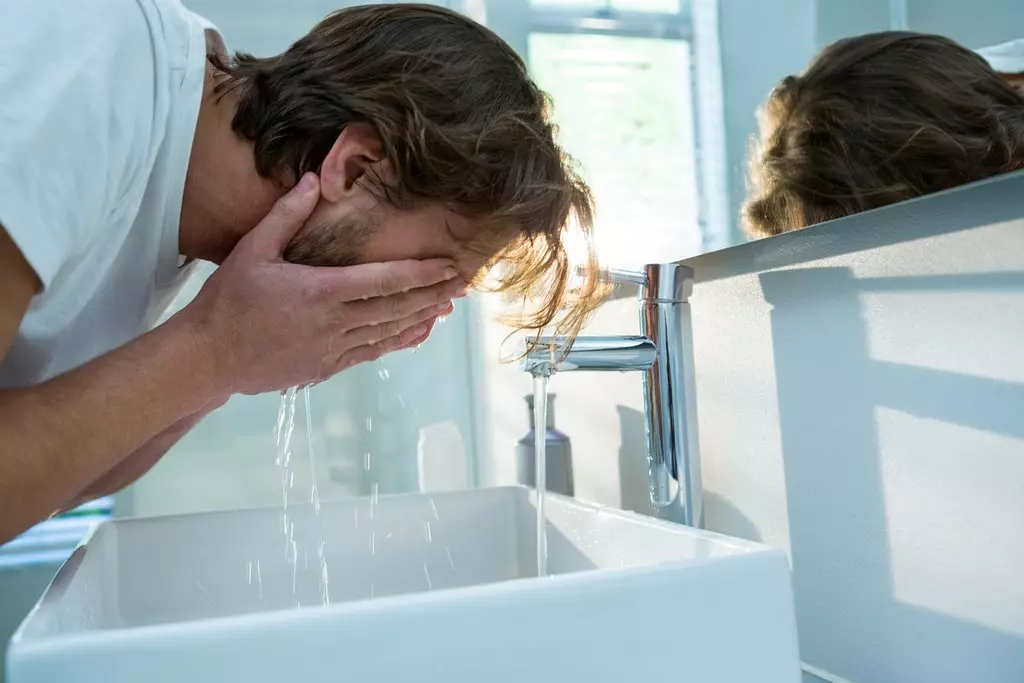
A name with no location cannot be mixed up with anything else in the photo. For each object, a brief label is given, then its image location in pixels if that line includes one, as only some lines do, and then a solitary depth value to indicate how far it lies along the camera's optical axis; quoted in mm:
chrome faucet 854
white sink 442
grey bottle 1124
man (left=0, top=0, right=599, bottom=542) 686
